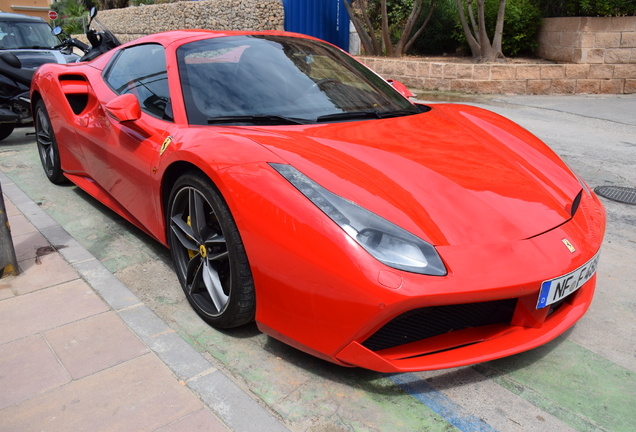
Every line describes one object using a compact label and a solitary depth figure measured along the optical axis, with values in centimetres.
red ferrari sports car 193
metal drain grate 447
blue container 1597
